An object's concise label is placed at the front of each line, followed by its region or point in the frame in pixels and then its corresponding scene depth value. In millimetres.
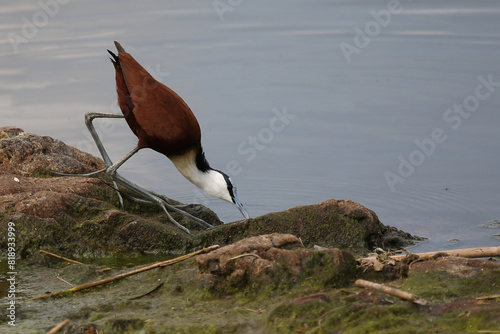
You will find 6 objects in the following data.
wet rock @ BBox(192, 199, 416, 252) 11625
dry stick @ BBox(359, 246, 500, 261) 8562
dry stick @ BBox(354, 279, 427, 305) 7070
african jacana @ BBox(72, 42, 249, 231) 13672
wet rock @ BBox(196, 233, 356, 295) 8023
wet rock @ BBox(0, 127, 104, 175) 13581
